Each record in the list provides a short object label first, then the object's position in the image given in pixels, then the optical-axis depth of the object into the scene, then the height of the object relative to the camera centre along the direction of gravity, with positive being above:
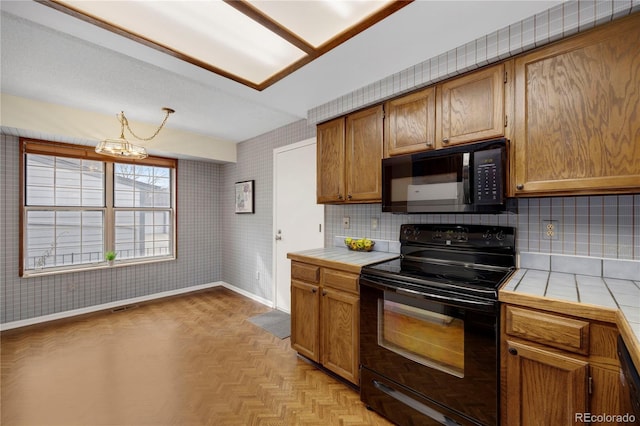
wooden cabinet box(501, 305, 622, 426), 1.07 -0.67
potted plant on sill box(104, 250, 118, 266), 3.65 -0.58
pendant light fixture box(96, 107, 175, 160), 2.68 +0.66
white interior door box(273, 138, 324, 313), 3.22 +0.04
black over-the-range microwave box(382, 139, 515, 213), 1.56 +0.22
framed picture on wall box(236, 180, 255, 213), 4.20 +0.27
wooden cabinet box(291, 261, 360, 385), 1.96 -0.83
